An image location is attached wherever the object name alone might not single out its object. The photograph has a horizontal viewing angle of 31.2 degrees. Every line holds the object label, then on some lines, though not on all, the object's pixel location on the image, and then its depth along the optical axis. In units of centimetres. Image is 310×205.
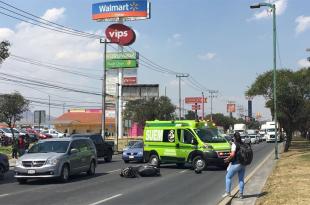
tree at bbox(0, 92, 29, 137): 5181
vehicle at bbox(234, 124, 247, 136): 9921
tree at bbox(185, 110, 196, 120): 14592
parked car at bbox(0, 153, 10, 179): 2175
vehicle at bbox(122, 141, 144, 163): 3195
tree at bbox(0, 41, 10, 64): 2242
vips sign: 8619
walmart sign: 8681
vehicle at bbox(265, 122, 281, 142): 8894
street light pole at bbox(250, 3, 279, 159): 3236
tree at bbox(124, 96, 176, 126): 8650
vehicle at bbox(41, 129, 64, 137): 7726
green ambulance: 2539
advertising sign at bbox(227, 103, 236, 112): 16512
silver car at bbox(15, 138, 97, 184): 1942
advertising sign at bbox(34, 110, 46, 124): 3891
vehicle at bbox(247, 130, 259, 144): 8351
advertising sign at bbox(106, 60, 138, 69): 9912
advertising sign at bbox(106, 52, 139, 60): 9969
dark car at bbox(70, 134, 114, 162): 3379
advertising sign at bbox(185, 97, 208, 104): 12789
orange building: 12606
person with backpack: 1398
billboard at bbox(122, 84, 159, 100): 10642
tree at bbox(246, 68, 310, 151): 4119
